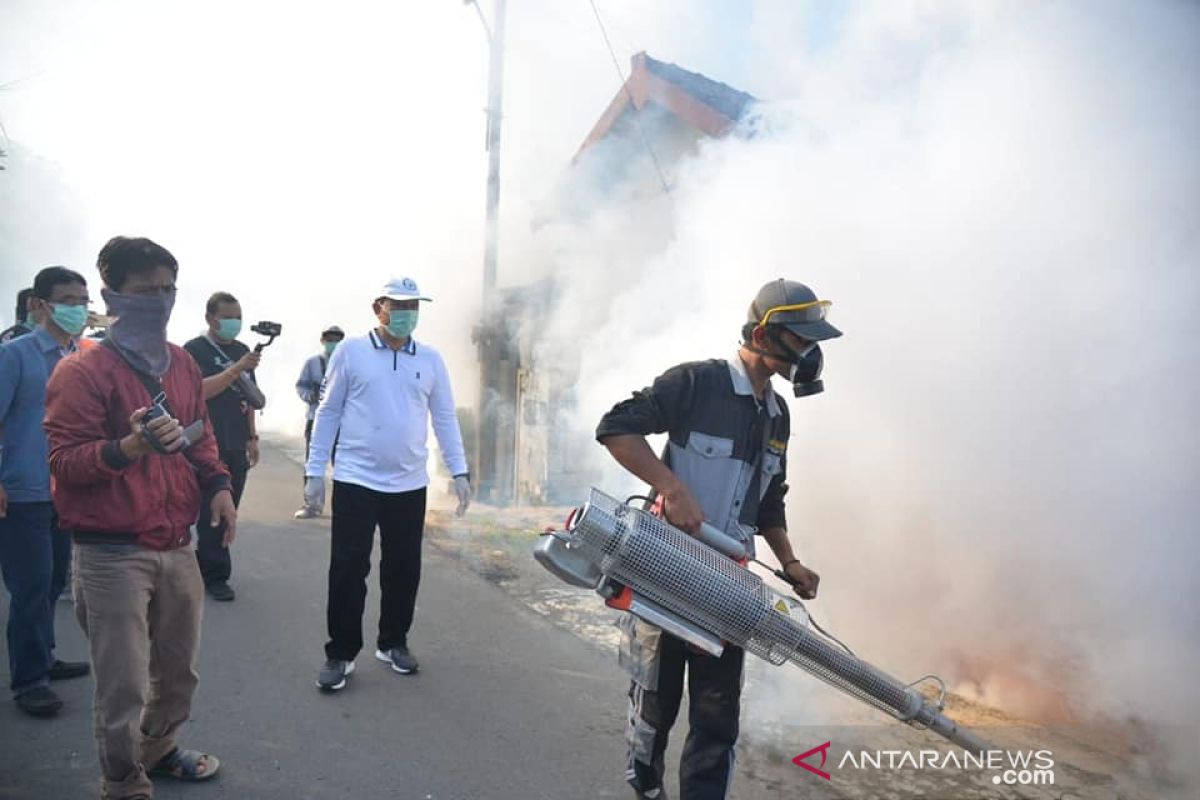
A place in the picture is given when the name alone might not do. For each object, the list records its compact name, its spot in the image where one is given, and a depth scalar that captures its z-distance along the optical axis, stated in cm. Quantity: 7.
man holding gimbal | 479
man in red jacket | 225
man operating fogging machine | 233
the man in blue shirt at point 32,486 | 315
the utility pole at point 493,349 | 979
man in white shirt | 356
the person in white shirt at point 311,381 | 748
